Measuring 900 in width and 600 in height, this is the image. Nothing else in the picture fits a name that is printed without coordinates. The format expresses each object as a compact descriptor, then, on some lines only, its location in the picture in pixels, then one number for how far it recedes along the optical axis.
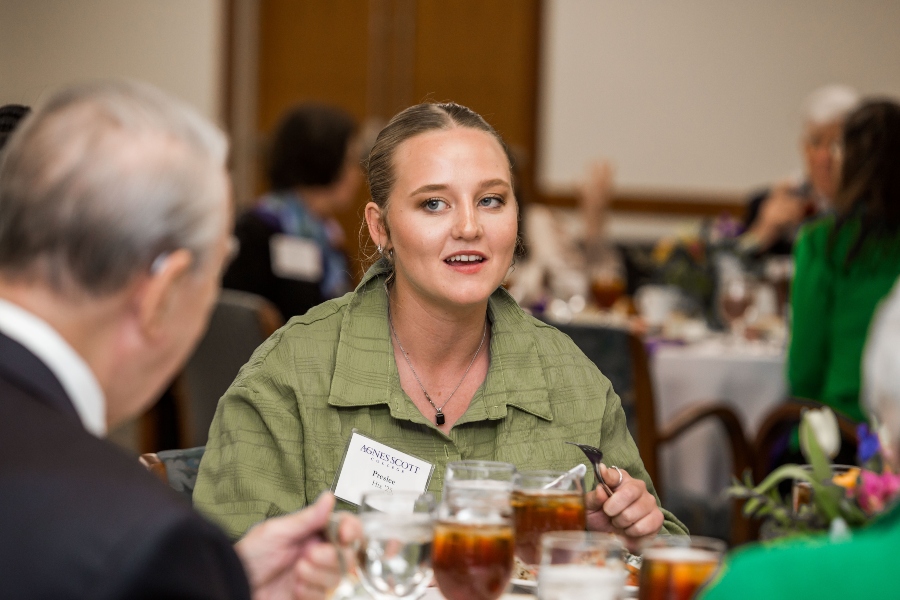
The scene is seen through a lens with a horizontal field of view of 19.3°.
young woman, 2.53
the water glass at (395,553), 2.17
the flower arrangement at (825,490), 2.21
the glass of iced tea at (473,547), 2.18
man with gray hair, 1.93
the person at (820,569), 1.72
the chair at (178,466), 2.55
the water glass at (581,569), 2.11
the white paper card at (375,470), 2.51
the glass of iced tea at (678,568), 2.12
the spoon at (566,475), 2.29
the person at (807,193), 4.78
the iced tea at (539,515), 2.28
